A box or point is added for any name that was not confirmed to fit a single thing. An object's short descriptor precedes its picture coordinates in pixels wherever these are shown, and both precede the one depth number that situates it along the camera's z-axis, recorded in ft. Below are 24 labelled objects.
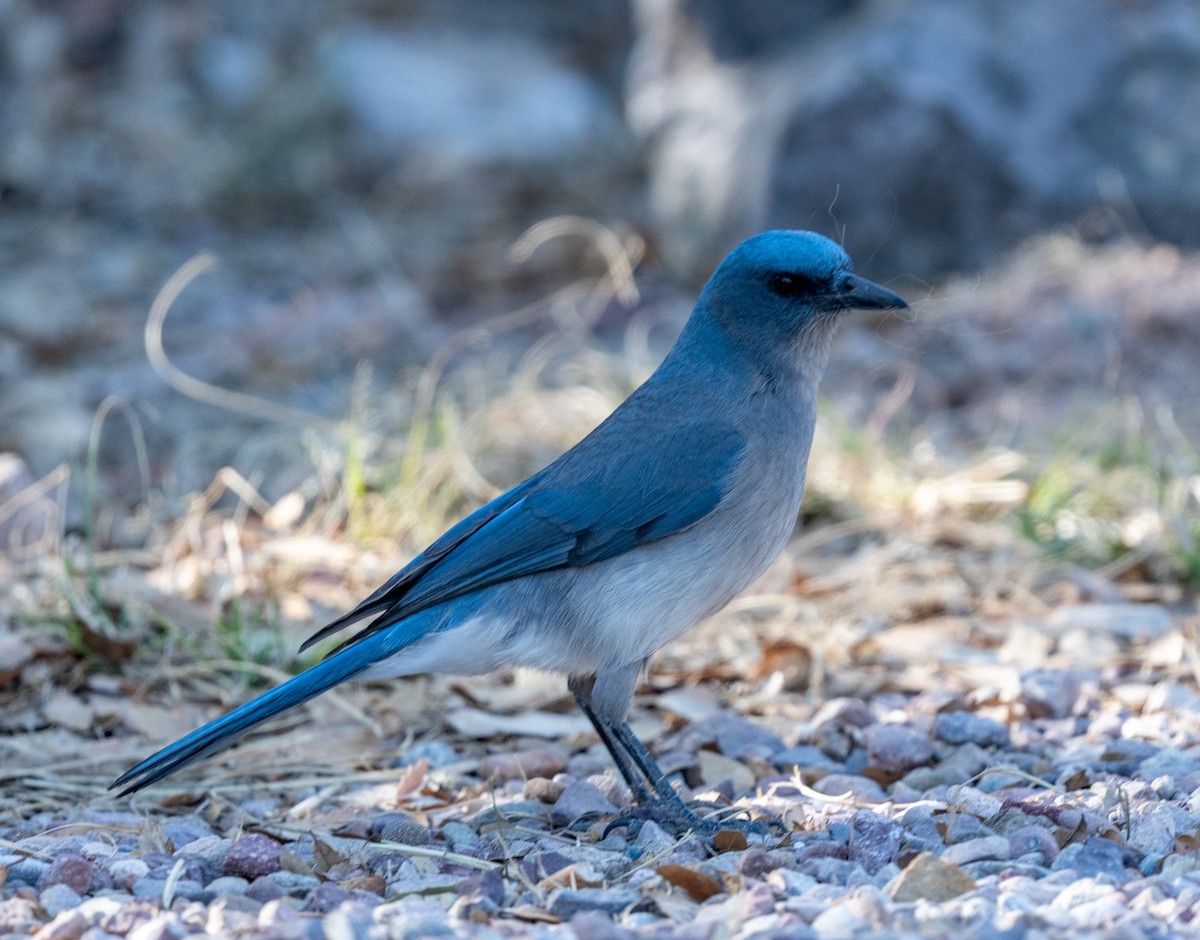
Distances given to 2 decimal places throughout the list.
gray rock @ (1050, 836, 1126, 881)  17.24
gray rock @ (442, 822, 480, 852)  19.79
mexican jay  21.44
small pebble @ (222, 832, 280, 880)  18.20
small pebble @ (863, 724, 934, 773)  22.48
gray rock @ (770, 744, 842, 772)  22.97
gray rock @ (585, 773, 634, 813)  22.53
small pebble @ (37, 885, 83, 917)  17.01
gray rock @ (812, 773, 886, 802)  21.15
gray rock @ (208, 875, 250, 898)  17.51
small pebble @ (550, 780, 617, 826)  21.29
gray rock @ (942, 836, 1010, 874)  17.66
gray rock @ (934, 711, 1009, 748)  23.34
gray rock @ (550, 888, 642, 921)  16.61
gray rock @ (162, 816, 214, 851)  20.27
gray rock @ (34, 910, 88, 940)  15.72
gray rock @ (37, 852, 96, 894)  17.67
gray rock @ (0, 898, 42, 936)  16.34
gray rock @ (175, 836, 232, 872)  18.60
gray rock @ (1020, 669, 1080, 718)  24.64
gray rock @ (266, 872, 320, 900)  17.75
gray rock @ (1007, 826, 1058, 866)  17.76
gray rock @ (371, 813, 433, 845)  20.04
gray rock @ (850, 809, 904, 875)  18.03
